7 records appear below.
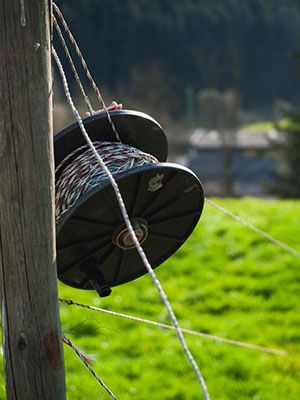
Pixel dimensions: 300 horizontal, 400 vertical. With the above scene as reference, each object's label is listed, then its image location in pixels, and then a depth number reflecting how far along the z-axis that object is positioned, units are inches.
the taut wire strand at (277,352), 198.3
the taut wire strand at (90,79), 93.7
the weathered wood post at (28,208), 80.4
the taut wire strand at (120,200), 73.2
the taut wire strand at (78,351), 93.7
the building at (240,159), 1736.0
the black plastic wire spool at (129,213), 89.7
